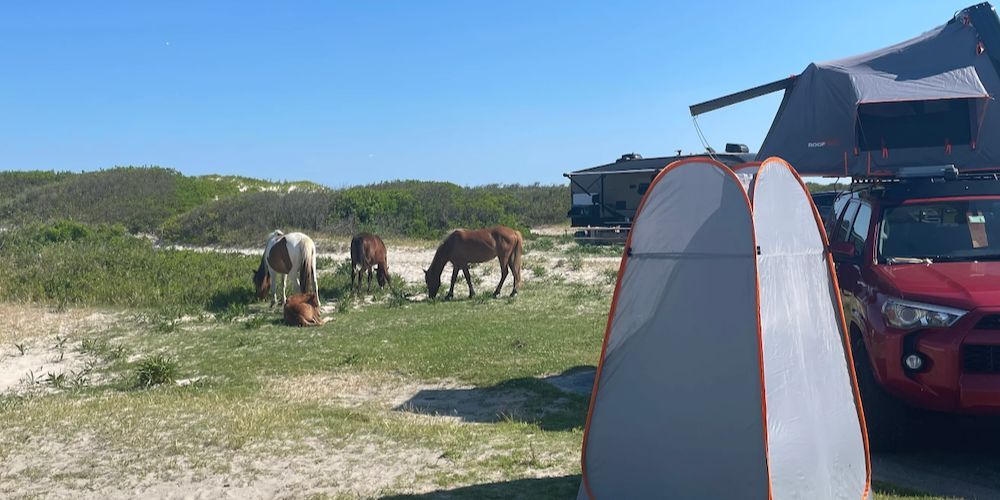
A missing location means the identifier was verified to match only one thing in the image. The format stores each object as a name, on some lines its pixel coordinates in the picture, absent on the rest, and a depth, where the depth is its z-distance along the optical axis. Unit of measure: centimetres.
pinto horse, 1465
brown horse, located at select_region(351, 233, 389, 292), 1583
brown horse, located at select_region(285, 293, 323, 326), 1274
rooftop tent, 748
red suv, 497
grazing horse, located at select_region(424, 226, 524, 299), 1590
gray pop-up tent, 417
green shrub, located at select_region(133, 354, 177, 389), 880
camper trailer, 2538
